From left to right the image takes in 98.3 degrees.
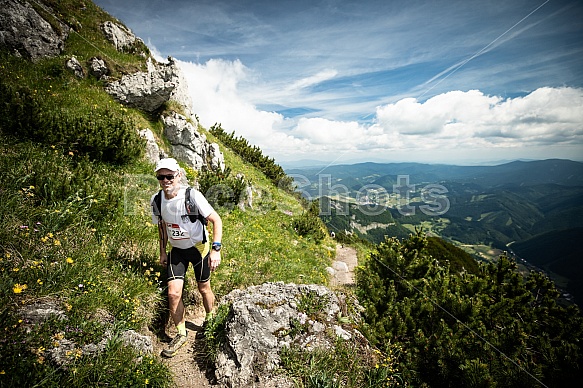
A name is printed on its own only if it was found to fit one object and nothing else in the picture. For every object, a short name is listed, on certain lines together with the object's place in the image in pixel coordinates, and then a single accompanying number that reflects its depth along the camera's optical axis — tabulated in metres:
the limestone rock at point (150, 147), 11.50
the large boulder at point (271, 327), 3.93
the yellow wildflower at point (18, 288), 2.88
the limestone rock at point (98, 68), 12.78
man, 4.23
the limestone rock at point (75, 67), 11.80
